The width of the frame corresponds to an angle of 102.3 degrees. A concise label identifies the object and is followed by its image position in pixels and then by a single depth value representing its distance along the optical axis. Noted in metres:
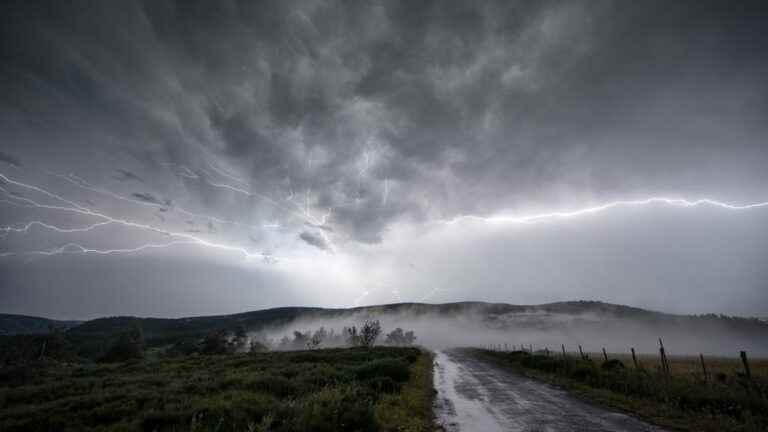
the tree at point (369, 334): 73.88
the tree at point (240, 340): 76.50
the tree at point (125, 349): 54.28
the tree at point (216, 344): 66.38
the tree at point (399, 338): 160.12
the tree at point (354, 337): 85.38
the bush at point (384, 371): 17.50
